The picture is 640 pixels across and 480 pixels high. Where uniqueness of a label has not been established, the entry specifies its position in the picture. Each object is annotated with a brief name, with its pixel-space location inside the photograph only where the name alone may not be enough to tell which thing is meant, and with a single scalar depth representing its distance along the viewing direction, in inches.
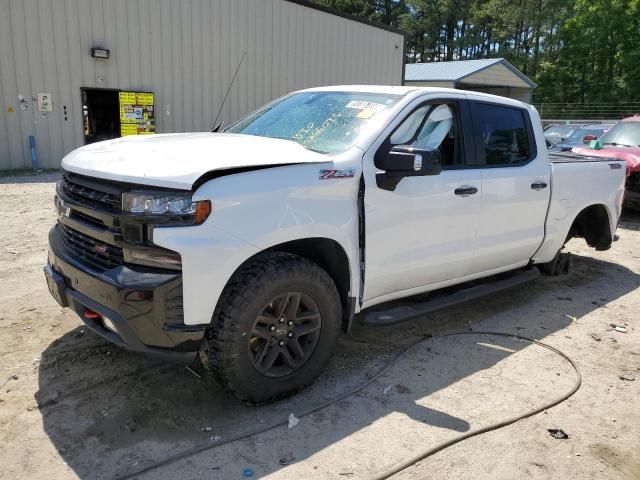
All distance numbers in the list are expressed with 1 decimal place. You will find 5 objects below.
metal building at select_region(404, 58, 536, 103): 1204.5
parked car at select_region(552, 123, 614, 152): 484.0
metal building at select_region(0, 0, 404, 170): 528.1
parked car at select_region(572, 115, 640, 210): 371.2
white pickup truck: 109.9
